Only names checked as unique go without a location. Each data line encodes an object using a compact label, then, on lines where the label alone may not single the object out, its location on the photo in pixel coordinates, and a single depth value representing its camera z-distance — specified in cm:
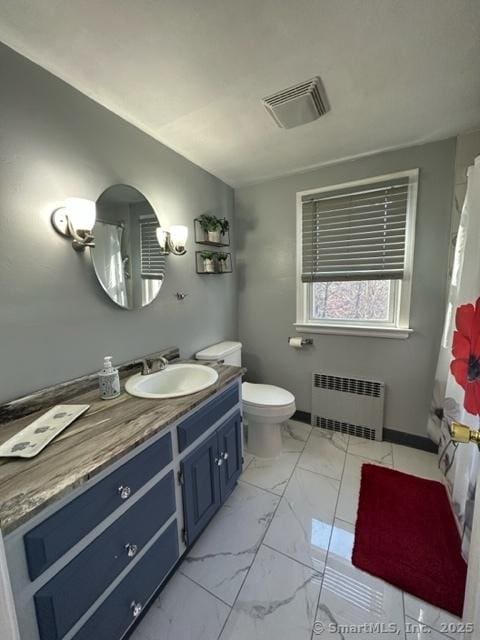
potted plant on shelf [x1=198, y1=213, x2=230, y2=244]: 196
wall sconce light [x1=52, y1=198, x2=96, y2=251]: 114
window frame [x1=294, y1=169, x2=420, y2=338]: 181
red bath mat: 112
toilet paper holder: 224
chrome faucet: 146
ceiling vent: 125
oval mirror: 133
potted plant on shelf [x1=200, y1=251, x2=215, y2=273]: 198
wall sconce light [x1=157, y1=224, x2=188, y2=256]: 166
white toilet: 179
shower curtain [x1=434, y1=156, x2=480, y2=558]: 108
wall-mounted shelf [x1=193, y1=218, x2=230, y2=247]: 195
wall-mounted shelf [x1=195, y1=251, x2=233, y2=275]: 199
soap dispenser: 120
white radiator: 205
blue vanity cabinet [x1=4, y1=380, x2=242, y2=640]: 65
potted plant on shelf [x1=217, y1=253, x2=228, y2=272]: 209
